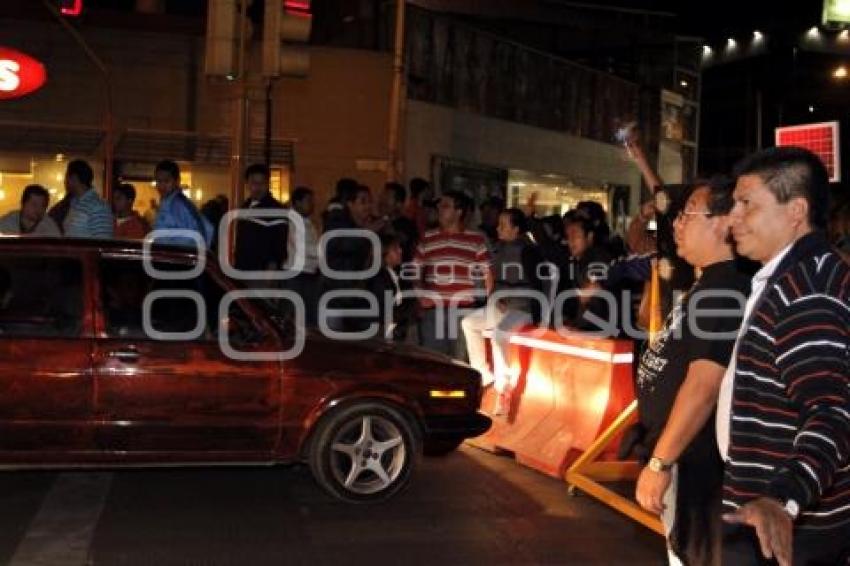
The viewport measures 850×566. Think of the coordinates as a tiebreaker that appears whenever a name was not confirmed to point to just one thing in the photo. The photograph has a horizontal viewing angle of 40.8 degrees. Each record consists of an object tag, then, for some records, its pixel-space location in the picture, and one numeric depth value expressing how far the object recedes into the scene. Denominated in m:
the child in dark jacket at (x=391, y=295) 10.44
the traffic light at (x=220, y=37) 9.27
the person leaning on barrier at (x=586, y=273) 9.05
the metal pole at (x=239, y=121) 9.47
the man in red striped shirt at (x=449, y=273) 9.80
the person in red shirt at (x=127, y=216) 10.97
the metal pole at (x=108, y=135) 14.84
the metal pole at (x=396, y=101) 15.92
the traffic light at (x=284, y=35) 9.41
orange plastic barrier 7.65
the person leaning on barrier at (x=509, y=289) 9.56
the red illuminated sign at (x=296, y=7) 9.47
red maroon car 6.61
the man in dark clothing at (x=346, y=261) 10.05
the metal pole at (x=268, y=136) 11.64
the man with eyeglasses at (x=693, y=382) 3.62
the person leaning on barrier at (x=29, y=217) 9.92
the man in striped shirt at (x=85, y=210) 9.55
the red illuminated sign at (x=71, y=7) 13.38
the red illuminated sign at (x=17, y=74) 15.23
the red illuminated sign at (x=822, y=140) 9.02
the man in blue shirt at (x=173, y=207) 9.81
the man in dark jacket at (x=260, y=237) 10.06
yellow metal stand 6.52
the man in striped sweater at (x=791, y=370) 2.77
